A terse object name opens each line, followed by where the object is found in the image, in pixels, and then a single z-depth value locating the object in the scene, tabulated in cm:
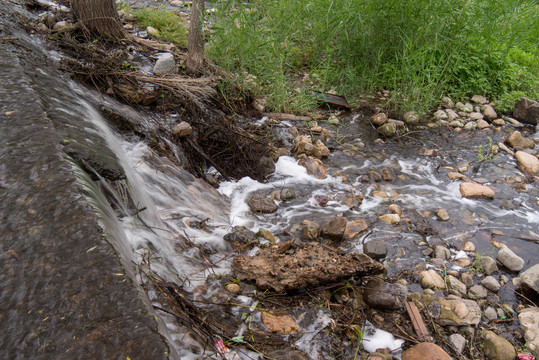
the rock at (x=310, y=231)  287
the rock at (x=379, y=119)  435
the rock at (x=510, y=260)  268
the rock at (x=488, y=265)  266
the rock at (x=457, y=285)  249
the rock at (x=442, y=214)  320
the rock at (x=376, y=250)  270
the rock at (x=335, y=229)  285
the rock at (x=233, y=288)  230
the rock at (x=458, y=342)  210
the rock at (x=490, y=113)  461
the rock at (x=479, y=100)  477
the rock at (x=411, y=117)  442
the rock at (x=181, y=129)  344
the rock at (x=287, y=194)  338
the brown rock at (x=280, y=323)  206
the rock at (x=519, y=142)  422
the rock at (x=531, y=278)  245
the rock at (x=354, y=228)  293
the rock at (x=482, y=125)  448
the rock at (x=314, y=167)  368
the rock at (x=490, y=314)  232
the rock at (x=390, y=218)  312
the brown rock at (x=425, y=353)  193
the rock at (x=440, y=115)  458
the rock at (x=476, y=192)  347
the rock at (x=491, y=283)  253
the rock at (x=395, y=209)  322
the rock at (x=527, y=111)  457
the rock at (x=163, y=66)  398
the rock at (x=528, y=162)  386
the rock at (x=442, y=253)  278
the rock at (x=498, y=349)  207
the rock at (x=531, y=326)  213
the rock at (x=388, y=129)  426
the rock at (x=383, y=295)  225
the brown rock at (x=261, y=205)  319
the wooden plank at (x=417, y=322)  213
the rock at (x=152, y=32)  487
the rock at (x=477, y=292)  247
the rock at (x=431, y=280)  250
